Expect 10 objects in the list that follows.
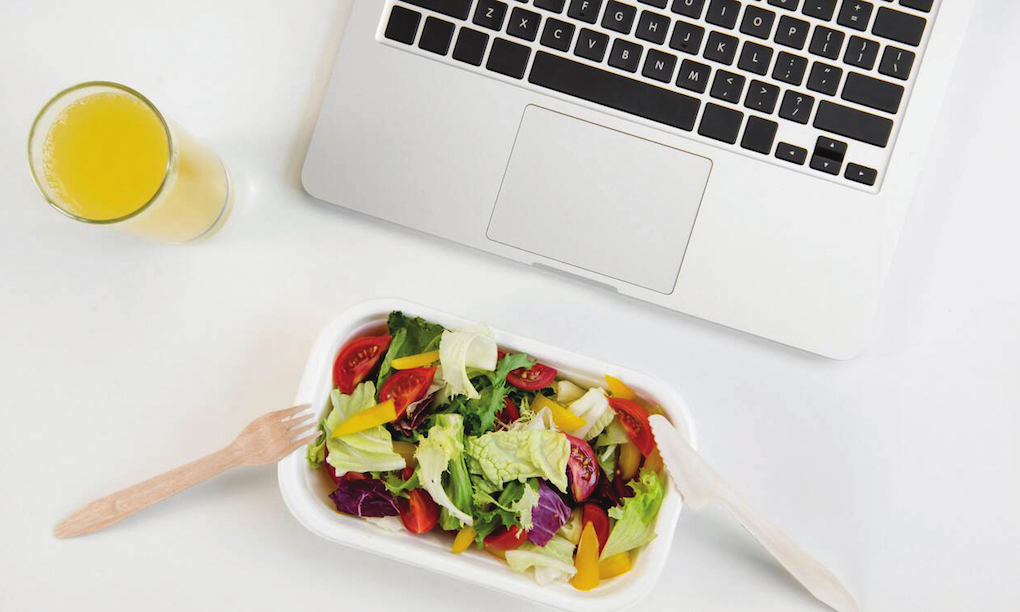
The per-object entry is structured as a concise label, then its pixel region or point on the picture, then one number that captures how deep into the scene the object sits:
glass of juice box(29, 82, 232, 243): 0.73
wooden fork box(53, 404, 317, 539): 0.71
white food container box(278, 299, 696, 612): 0.71
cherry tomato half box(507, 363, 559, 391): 0.75
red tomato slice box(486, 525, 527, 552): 0.73
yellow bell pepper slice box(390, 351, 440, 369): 0.74
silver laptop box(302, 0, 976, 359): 0.77
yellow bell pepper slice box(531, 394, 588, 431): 0.74
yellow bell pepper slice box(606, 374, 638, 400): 0.75
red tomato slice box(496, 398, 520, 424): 0.75
